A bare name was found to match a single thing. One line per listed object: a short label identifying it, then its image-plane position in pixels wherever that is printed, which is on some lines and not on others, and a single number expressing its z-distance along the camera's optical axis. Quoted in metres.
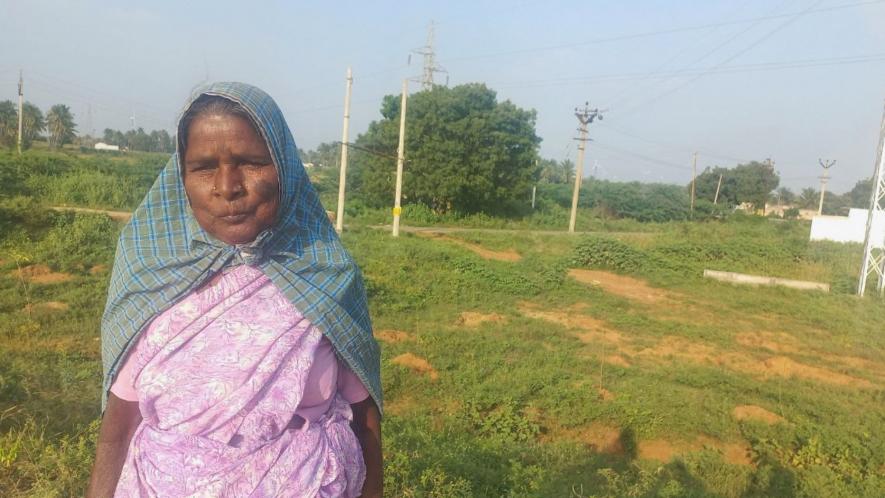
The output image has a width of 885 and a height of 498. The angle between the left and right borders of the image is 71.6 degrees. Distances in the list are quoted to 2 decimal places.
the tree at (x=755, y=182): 44.53
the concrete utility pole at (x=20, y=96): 26.62
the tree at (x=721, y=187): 44.28
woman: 1.13
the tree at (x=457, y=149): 24.36
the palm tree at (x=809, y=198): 55.25
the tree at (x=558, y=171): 55.41
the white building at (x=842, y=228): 21.80
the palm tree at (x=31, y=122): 34.84
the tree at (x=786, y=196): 56.81
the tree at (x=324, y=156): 53.64
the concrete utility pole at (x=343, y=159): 15.13
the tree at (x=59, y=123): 38.84
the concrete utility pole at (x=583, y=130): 25.12
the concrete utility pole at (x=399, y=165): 16.73
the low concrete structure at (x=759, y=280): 14.08
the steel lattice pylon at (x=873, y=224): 12.64
